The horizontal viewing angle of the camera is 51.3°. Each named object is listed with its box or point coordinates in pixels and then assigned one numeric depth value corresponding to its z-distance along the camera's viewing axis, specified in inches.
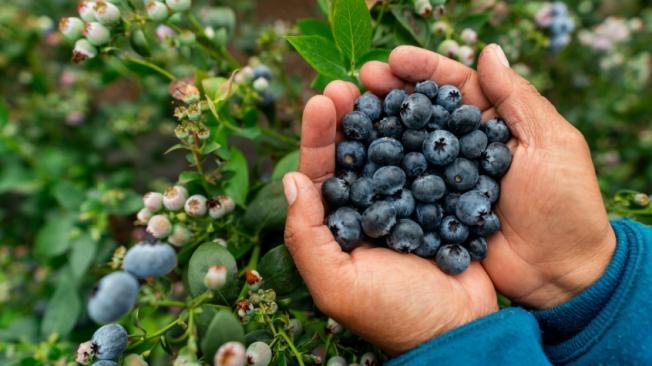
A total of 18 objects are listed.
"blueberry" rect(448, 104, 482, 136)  13.2
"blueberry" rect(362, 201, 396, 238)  12.4
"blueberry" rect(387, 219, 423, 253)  12.5
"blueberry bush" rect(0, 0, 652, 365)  11.7
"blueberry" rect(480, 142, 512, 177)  13.1
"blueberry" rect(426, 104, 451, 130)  13.4
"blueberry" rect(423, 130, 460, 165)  13.0
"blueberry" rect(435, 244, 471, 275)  12.6
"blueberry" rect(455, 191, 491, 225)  12.7
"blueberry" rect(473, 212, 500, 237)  13.0
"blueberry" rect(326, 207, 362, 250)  12.6
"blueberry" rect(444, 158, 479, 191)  13.1
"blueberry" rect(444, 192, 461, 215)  13.2
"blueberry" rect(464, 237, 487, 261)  13.2
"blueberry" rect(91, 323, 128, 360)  11.0
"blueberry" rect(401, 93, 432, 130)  13.0
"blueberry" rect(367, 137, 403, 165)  13.1
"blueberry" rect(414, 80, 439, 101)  13.5
